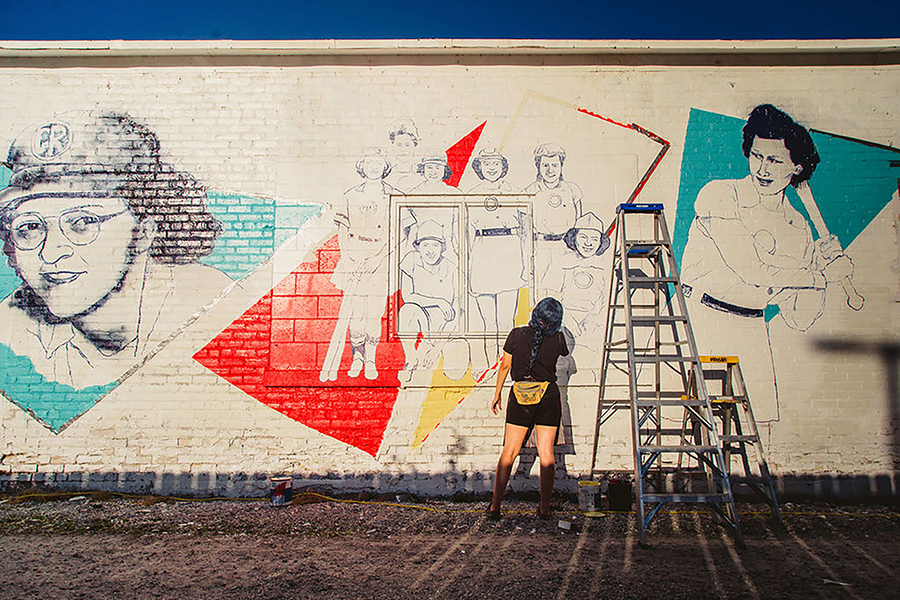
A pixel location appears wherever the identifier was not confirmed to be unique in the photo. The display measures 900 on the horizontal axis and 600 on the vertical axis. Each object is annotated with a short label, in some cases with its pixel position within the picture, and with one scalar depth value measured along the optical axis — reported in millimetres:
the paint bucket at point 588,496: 5234
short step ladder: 4910
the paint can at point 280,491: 5465
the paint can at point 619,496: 5254
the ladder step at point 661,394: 5569
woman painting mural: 4957
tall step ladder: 5332
